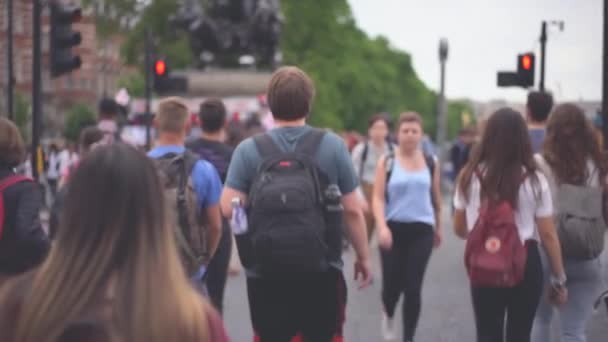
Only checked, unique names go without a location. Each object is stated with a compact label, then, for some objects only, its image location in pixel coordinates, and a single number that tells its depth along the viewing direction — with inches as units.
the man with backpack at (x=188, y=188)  268.1
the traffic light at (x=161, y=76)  1010.1
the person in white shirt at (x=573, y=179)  278.8
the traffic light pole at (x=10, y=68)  564.7
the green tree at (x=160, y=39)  2433.6
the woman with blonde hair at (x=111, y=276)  115.2
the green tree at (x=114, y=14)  2546.8
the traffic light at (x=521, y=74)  796.0
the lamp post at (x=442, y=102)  1542.9
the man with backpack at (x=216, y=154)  347.3
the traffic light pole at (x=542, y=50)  829.4
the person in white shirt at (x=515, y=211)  264.7
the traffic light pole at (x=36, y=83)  484.1
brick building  3323.1
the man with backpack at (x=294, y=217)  229.9
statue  1547.7
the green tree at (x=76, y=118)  3184.1
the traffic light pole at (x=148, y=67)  1005.8
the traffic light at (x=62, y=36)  520.4
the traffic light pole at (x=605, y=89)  498.0
